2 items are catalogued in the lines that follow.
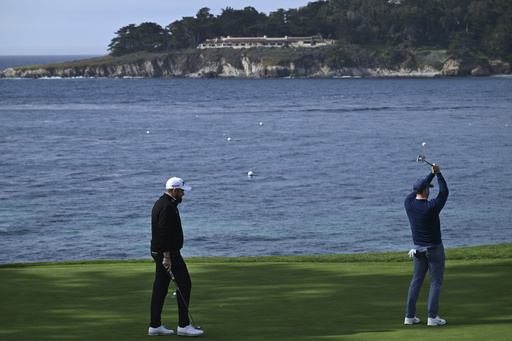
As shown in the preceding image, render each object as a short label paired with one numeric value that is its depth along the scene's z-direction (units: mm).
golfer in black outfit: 19844
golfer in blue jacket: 20859
